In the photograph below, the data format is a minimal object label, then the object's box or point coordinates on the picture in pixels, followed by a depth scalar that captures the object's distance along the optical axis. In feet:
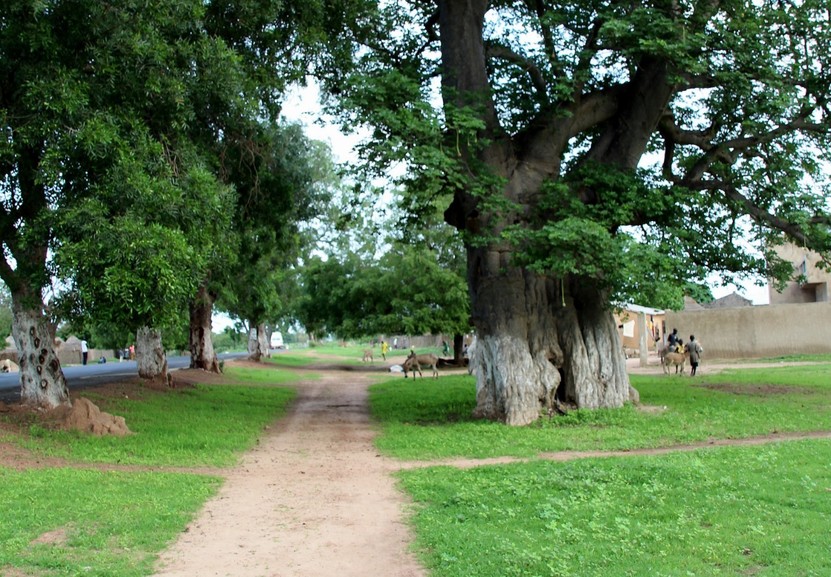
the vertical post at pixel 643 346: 105.49
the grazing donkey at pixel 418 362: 98.22
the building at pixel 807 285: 117.39
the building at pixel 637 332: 140.15
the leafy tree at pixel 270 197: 59.57
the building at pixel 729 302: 156.97
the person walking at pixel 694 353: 79.61
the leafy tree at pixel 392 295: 113.91
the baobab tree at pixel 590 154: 45.21
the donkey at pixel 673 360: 82.23
